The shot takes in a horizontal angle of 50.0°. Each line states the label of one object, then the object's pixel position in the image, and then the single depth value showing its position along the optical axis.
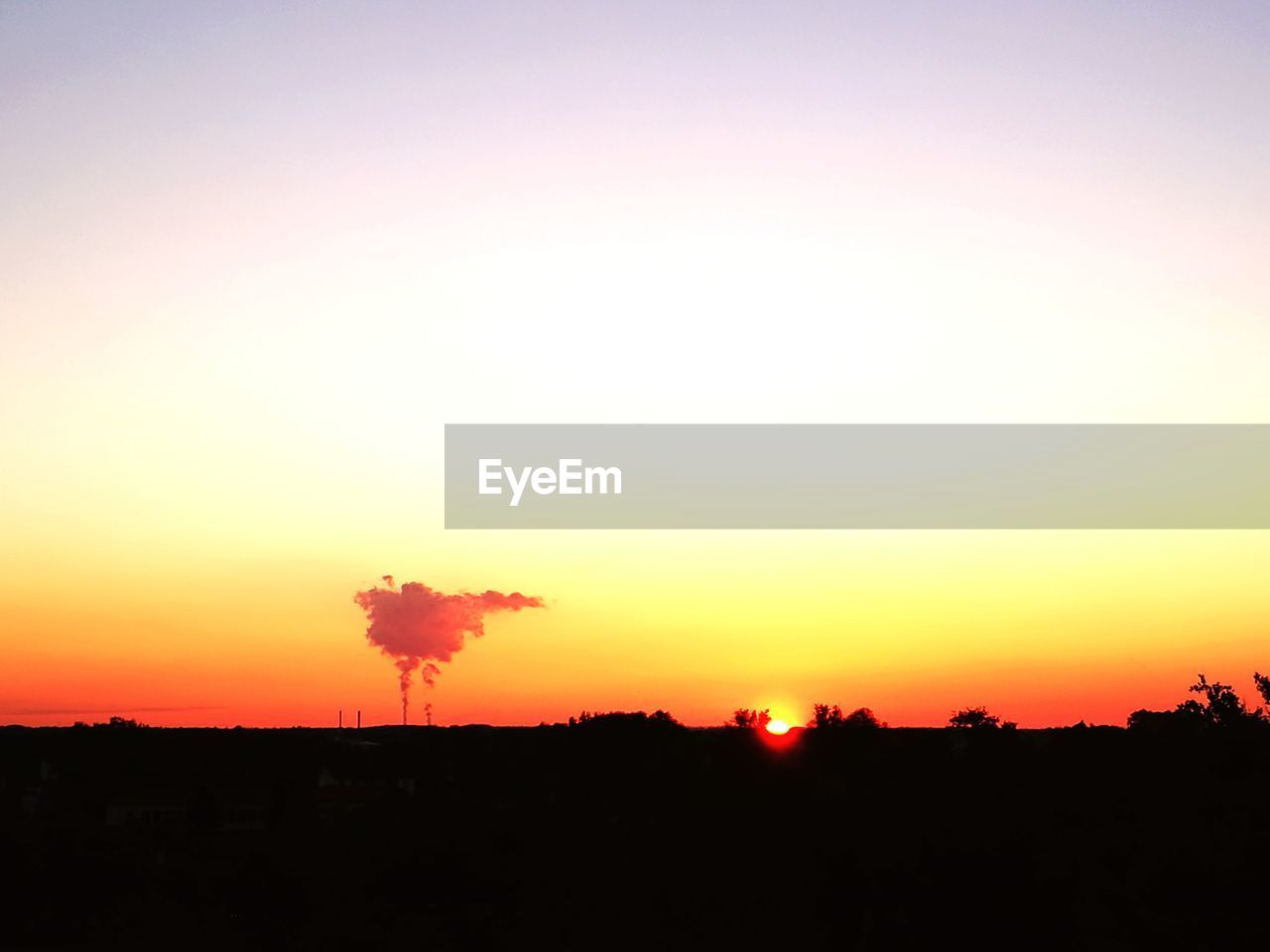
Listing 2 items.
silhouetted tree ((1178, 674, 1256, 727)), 43.25
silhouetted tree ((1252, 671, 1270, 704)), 39.59
